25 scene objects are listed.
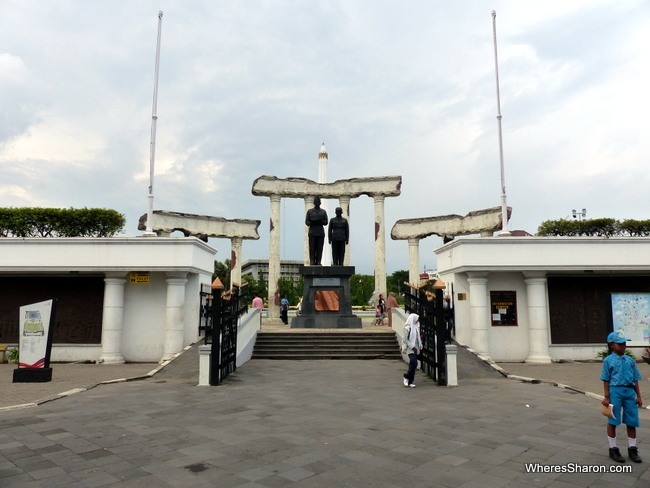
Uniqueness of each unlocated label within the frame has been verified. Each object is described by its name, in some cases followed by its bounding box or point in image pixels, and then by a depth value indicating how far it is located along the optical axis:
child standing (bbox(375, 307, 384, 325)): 22.14
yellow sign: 15.54
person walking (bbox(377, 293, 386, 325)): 22.34
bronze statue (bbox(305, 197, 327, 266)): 19.58
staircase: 15.10
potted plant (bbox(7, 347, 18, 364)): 14.99
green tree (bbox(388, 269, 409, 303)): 87.14
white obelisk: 45.94
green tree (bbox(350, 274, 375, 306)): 62.41
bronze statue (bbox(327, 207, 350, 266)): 19.53
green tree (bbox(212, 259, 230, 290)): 54.57
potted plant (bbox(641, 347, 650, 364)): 11.89
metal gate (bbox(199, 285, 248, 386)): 10.92
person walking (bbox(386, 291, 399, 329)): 19.39
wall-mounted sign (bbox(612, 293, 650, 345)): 15.35
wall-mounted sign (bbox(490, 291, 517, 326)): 15.55
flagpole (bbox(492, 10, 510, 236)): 16.45
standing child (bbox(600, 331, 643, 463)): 5.32
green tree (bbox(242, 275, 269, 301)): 55.75
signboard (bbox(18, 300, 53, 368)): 11.40
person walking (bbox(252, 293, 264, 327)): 18.20
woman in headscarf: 10.38
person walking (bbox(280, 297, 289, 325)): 24.53
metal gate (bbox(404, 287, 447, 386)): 10.95
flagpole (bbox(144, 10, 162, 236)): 16.56
